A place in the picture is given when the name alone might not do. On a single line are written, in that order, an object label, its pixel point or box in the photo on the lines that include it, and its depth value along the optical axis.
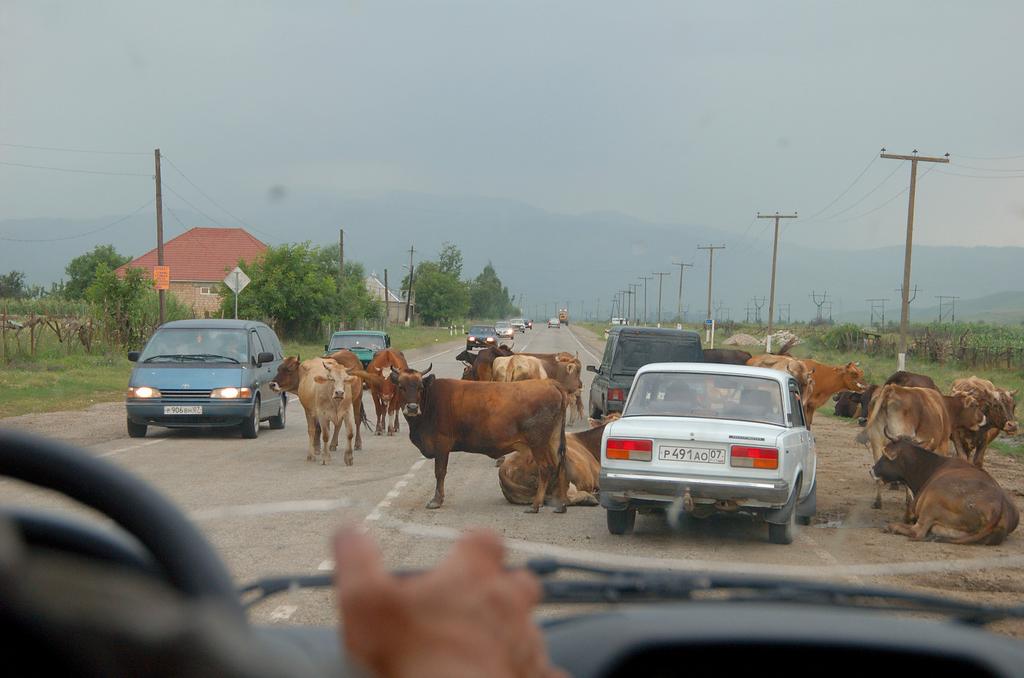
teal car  30.97
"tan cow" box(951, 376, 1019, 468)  15.59
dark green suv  19.84
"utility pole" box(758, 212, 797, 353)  56.14
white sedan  9.77
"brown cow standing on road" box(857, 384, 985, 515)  13.26
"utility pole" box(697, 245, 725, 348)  77.66
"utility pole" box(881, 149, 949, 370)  35.47
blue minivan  17.97
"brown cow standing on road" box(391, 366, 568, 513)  12.31
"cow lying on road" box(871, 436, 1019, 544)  10.27
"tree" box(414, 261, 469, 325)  133.00
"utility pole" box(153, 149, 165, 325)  37.44
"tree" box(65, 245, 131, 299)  89.12
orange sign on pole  33.97
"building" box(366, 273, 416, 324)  137.11
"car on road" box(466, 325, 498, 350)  60.60
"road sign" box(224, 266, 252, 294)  32.50
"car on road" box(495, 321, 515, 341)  79.56
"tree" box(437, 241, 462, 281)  182.25
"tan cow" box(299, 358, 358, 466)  15.93
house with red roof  82.75
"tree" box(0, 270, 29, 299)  103.15
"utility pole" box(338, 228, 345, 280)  64.26
